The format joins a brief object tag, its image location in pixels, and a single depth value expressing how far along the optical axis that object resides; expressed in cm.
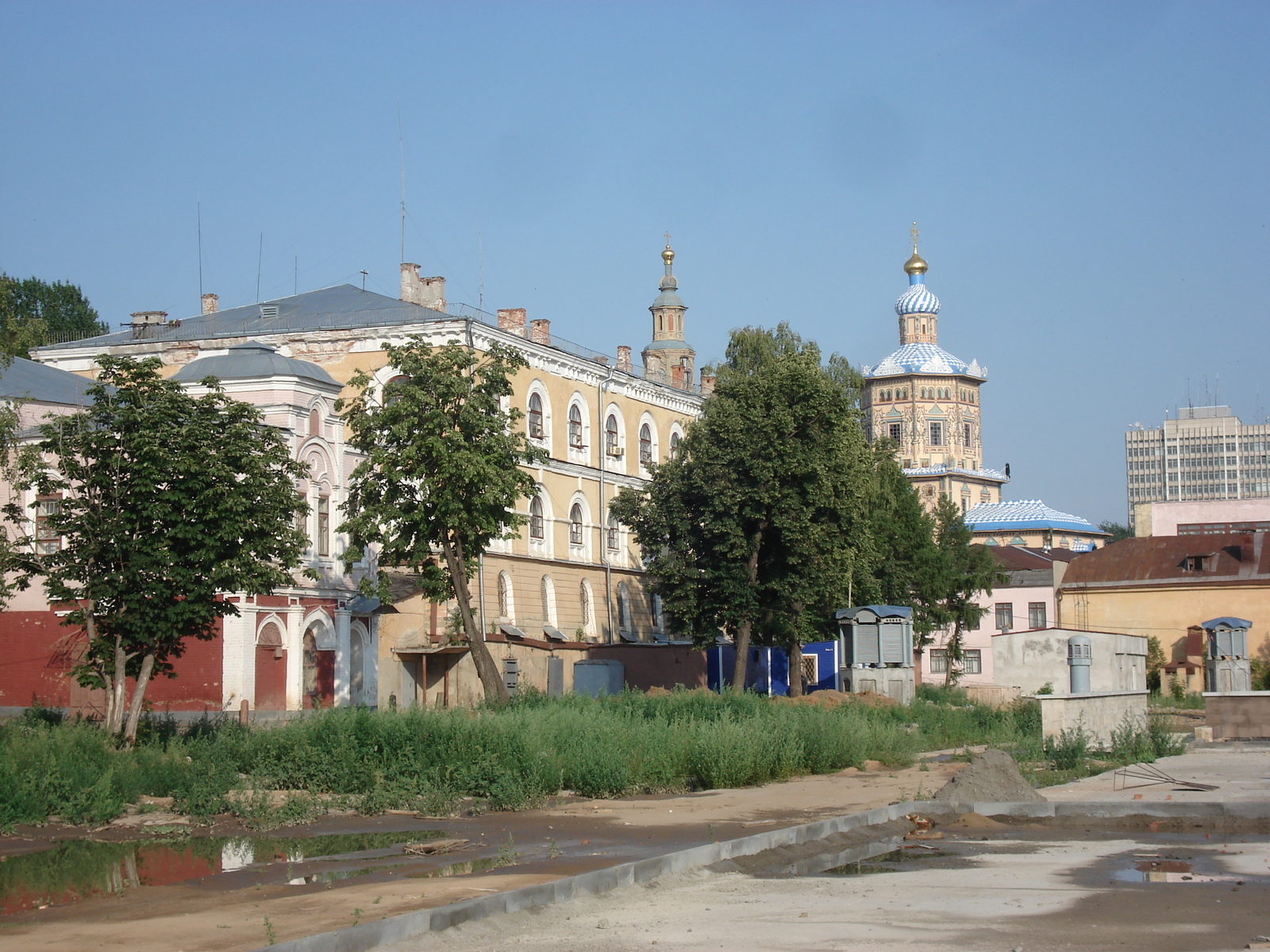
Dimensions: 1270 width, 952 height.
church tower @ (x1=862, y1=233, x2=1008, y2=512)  12475
